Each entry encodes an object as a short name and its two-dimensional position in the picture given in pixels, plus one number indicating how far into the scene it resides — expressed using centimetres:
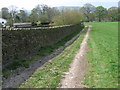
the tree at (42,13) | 6988
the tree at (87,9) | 12544
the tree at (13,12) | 7002
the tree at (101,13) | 13012
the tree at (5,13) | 6303
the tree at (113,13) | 11794
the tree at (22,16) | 7461
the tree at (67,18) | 5431
